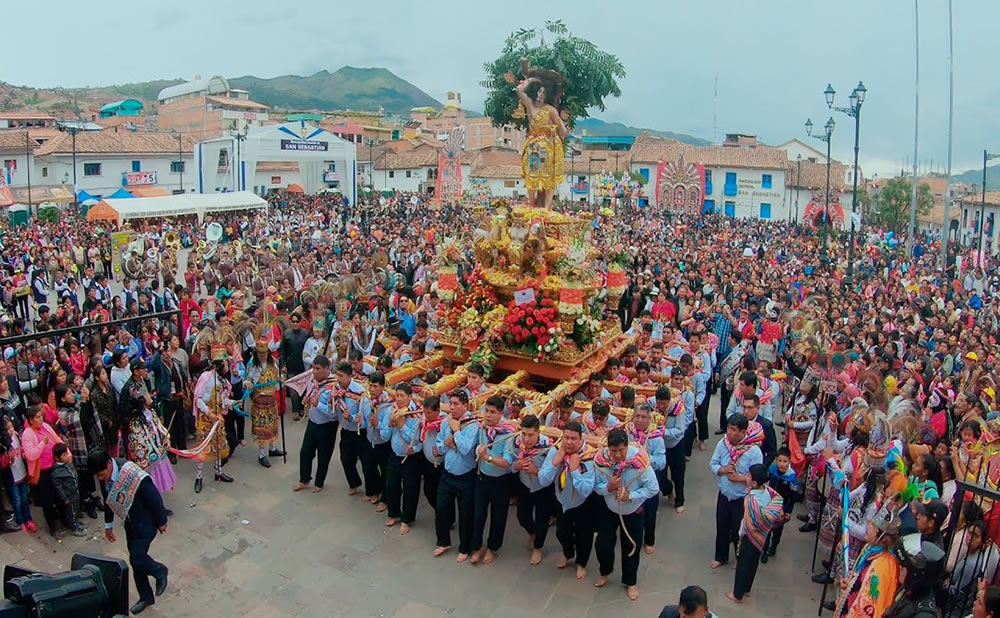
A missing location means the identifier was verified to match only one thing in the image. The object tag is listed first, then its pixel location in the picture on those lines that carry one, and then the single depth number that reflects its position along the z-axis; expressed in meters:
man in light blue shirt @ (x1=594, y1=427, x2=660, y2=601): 6.25
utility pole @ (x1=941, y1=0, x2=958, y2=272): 22.11
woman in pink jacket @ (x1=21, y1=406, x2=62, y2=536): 6.93
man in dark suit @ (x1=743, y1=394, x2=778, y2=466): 7.13
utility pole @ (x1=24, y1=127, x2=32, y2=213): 39.78
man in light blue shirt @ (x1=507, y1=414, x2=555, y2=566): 6.62
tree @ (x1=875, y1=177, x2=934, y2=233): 46.59
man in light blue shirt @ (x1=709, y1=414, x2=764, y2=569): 6.63
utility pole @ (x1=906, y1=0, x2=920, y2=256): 24.23
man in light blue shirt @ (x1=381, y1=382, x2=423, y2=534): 7.33
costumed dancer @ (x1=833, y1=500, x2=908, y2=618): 4.90
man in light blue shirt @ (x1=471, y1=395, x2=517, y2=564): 6.79
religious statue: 9.94
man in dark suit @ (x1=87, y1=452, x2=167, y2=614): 6.08
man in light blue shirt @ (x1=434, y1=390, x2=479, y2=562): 6.89
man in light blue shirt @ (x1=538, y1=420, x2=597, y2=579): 6.30
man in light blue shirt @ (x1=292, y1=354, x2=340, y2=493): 8.01
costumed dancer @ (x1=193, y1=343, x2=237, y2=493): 8.52
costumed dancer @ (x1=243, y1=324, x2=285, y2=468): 8.92
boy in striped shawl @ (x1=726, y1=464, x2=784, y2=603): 6.26
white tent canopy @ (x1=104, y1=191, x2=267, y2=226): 28.84
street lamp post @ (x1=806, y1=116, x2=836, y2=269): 20.92
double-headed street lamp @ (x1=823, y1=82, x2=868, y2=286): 17.16
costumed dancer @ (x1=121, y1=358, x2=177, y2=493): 7.47
